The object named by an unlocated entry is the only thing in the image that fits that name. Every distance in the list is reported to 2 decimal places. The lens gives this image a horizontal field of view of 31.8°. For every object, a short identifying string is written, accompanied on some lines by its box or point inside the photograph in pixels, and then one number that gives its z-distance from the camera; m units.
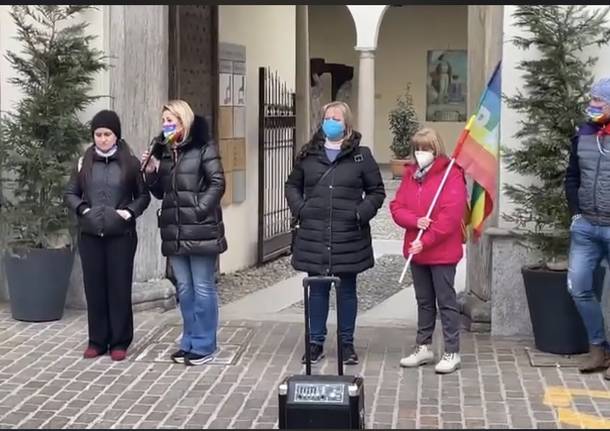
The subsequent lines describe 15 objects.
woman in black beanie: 6.85
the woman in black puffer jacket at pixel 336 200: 6.62
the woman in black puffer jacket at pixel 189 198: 6.67
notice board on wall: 10.34
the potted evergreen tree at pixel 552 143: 6.97
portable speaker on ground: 4.61
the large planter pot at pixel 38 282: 7.88
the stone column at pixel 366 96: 21.09
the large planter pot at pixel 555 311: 6.91
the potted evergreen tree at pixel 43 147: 7.86
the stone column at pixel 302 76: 14.18
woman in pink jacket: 6.53
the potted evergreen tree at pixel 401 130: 21.60
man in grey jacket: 6.34
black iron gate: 11.59
